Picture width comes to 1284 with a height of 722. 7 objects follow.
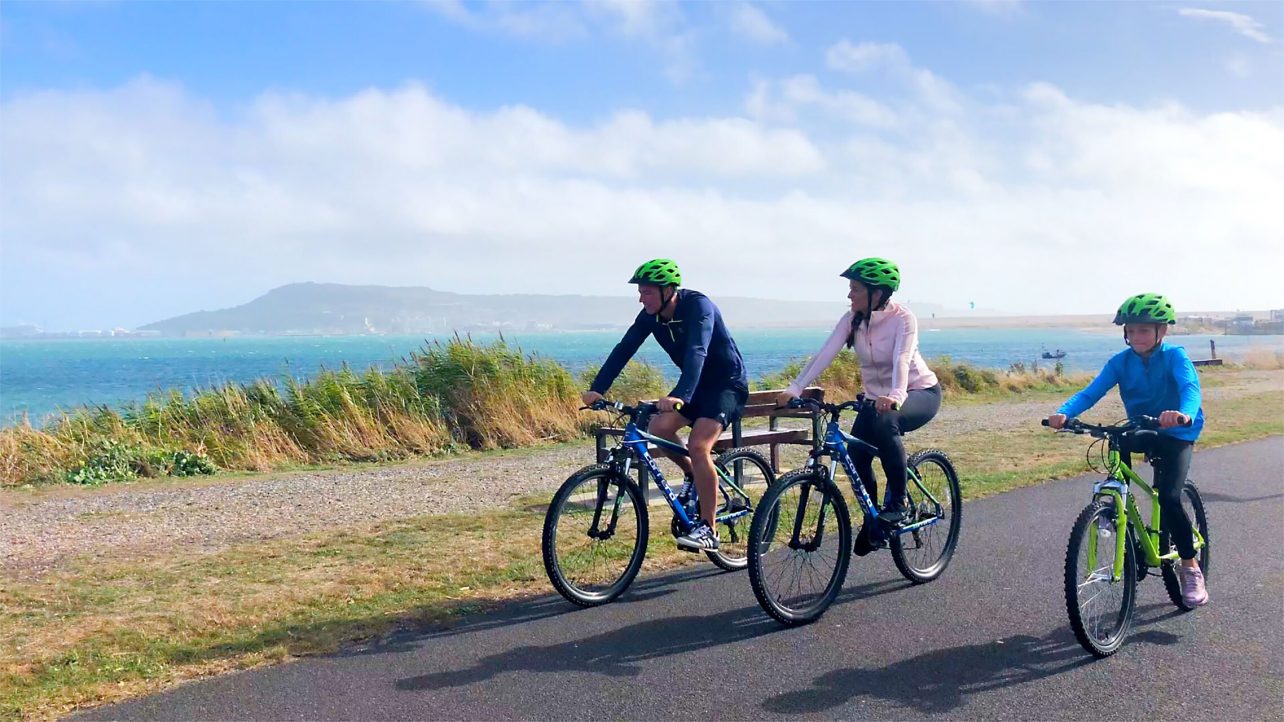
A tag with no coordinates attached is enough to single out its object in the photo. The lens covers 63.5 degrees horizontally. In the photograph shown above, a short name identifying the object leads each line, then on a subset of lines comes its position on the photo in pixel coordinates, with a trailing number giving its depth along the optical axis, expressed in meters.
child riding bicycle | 5.39
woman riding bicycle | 6.05
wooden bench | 10.01
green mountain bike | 4.92
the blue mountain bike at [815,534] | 5.49
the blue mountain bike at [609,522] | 5.90
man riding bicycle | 6.16
